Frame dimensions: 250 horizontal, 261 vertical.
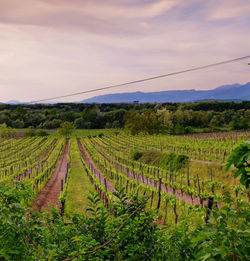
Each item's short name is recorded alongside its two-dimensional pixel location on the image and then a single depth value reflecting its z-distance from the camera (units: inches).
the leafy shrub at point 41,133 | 3007.9
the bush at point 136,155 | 1242.6
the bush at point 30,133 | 2925.7
